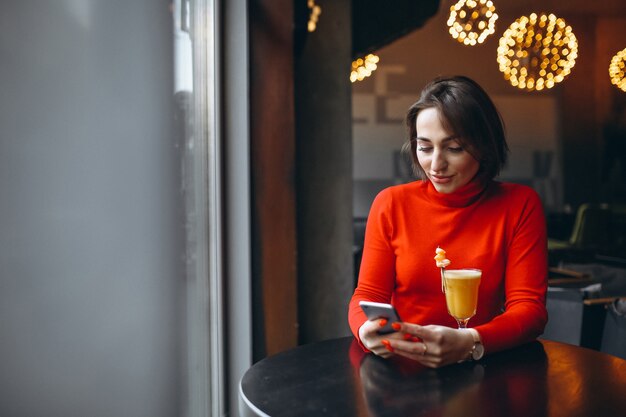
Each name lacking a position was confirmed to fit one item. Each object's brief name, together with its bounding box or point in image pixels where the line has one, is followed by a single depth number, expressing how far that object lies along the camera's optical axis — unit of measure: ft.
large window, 6.68
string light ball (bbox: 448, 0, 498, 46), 12.66
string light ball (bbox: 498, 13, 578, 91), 14.30
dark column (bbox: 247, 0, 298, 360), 7.46
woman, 4.48
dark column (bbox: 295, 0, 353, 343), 8.37
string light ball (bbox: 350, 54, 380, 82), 14.77
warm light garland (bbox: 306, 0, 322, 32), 8.25
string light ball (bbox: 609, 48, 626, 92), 17.43
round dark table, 3.03
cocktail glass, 3.93
